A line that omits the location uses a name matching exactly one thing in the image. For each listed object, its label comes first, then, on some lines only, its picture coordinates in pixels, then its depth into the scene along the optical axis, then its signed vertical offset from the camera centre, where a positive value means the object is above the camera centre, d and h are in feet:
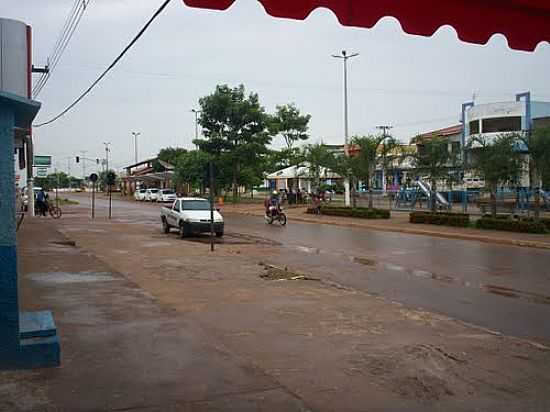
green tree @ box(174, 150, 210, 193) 186.16 +7.75
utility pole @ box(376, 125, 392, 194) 107.89 +8.13
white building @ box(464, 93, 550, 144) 161.17 +19.49
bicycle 121.49 -3.48
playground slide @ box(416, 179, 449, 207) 127.03 +0.07
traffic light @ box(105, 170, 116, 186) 128.77 +2.86
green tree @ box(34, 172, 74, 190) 451.85 +10.71
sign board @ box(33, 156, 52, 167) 177.40 +9.18
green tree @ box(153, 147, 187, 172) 303.68 +19.55
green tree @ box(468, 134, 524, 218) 78.33 +3.64
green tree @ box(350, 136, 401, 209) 107.67 +6.24
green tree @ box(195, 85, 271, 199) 167.84 +17.77
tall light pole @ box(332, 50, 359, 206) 135.22 +16.92
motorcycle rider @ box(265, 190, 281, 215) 100.83 -2.37
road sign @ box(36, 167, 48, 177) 193.73 +6.72
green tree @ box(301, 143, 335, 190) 133.18 +7.13
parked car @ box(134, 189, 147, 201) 238.68 -1.07
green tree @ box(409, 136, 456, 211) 92.02 +4.59
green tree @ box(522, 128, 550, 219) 74.69 +4.11
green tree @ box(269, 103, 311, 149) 183.93 +19.94
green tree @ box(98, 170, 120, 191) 381.36 +7.07
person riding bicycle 124.98 -2.41
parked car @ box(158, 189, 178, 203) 211.41 -1.34
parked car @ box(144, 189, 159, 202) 224.41 -1.04
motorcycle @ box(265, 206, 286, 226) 100.99 -3.96
